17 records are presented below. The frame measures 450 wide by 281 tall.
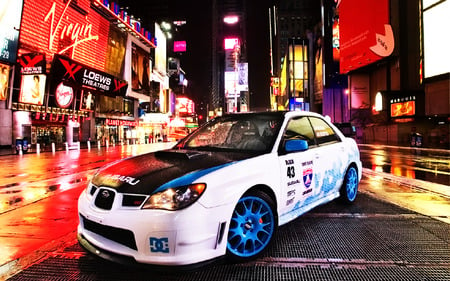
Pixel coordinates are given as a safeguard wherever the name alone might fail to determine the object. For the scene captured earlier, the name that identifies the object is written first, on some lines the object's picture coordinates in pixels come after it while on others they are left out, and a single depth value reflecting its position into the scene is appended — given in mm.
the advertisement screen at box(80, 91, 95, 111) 36416
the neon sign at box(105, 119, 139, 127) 45819
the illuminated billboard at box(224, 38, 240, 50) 52194
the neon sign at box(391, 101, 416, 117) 33938
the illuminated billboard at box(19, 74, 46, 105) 25797
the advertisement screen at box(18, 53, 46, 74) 23844
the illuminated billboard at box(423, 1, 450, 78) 26141
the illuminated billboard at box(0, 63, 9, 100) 22578
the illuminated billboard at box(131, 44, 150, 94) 51188
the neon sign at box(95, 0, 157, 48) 38953
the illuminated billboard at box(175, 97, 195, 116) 84125
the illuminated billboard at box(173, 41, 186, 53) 86375
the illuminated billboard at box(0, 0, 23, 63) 19938
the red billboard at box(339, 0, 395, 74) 37906
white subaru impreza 2707
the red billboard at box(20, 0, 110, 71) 26453
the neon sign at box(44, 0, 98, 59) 28484
